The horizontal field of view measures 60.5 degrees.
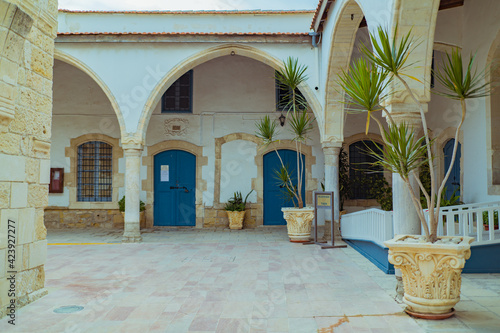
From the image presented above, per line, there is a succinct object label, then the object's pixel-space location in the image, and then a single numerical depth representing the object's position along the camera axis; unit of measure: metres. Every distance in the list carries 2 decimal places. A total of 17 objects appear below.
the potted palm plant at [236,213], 9.97
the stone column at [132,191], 7.98
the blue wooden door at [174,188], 10.41
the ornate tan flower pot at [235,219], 9.97
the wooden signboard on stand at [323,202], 7.41
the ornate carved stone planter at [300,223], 7.75
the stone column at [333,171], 8.13
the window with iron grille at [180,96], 10.61
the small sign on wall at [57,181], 10.30
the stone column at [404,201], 3.88
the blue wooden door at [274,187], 10.36
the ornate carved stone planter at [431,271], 3.18
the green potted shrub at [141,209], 9.88
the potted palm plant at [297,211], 7.63
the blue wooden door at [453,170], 7.98
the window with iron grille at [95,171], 10.47
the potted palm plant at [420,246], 3.20
